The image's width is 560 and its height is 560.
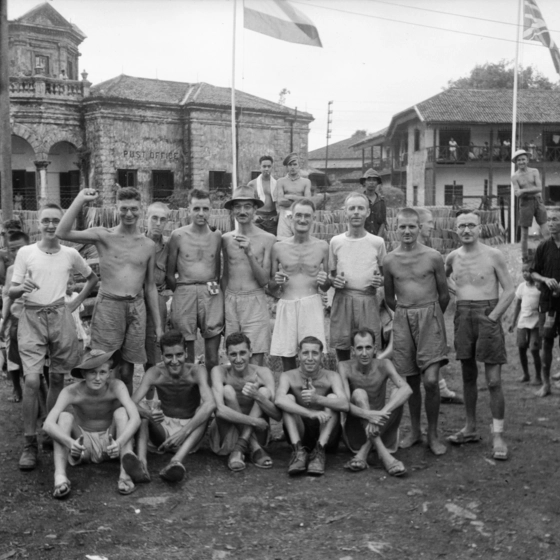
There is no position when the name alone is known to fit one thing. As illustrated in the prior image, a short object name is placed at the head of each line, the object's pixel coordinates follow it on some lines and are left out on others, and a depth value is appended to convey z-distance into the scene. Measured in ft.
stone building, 87.97
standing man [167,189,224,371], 21.79
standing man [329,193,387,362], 21.34
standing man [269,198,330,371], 21.36
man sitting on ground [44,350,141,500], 17.72
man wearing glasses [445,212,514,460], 20.04
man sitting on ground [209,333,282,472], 19.52
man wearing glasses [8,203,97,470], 19.51
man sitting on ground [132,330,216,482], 19.20
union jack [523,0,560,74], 62.39
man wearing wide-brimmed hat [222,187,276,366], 21.62
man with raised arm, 20.63
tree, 154.51
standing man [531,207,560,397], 24.70
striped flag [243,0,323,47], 51.44
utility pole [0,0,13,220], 34.50
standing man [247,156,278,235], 37.73
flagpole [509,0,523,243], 63.90
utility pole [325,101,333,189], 164.76
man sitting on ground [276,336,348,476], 19.13
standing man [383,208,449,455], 20.31
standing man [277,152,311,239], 35.91
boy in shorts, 28.14
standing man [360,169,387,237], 33.06
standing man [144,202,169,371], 21.97
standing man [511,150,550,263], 38.88
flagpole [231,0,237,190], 63.36
